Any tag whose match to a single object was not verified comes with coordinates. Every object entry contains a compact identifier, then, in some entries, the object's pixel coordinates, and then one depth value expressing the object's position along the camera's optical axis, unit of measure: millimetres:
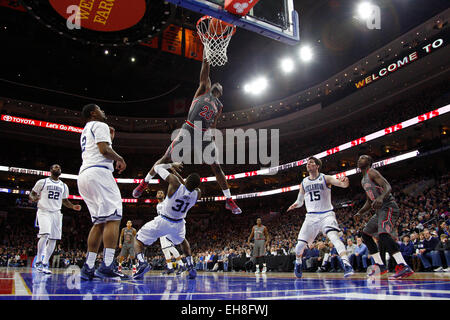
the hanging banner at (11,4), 14750
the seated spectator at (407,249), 11133
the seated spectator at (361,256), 11492
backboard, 6566
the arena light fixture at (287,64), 22969
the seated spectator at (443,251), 10172
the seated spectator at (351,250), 12039
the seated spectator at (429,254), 10352
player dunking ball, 6348
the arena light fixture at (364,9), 18266
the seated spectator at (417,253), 10977
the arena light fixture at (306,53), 22281
